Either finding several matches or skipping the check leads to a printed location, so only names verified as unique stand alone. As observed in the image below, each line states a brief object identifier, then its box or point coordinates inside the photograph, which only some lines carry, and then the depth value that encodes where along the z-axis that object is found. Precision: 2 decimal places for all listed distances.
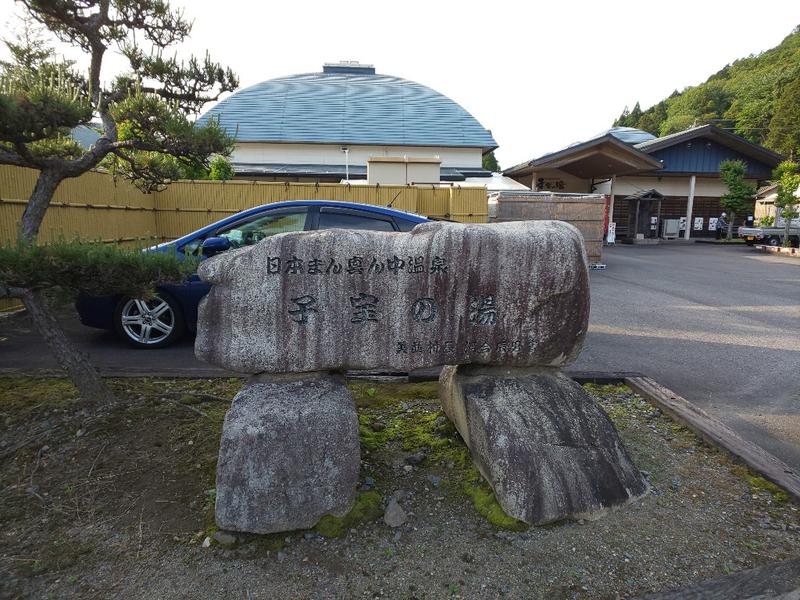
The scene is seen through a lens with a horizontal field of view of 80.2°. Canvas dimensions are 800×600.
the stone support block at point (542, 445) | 2.79
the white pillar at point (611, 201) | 22.56
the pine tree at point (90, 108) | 3.08
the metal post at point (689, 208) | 23.61
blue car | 5.46
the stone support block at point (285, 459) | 2.63
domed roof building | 20.05
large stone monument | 2.74
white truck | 20.71
